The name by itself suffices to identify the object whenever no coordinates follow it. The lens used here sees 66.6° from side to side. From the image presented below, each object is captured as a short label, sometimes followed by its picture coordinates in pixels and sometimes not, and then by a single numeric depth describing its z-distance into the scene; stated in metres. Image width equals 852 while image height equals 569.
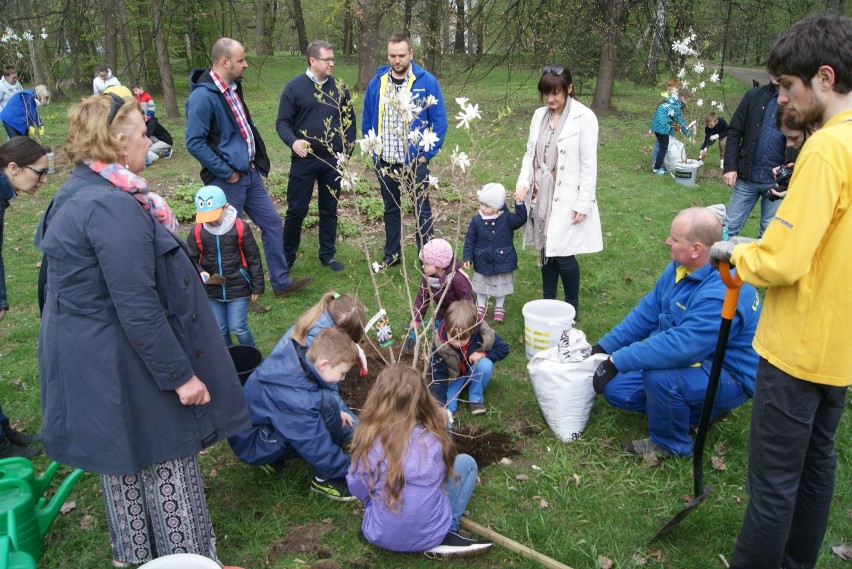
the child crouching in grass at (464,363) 3.98
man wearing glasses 5.80
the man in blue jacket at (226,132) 5.04
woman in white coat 4.76
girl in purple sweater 2.68
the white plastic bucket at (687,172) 9.91
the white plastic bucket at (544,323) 4.37
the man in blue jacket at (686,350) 3.21
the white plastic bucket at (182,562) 2.30
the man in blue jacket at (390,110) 5.59
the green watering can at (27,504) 2.75
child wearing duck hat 4.26
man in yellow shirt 1.97
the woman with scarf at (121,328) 2.29
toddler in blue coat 5.04
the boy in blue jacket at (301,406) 3.16
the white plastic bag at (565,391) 3.67
